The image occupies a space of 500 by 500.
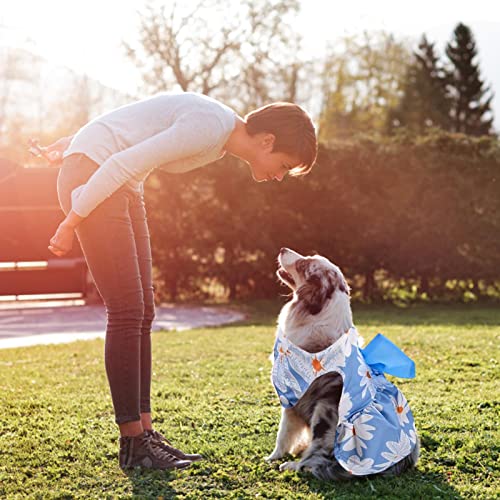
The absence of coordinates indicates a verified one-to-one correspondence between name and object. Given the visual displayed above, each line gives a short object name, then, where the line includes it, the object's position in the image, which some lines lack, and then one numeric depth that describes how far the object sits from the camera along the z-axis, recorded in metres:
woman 3.26
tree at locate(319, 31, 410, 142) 34.20
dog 3.41
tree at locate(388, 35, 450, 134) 37.22
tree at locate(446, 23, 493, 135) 40.72
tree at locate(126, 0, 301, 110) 24.20
